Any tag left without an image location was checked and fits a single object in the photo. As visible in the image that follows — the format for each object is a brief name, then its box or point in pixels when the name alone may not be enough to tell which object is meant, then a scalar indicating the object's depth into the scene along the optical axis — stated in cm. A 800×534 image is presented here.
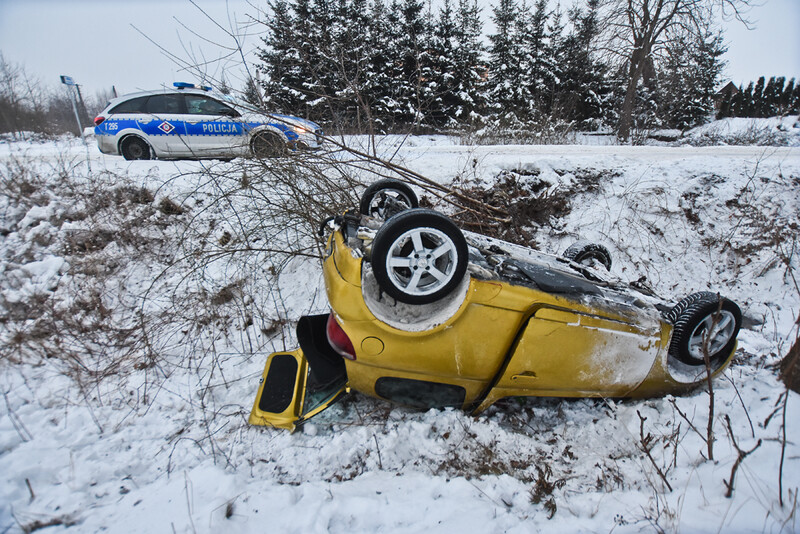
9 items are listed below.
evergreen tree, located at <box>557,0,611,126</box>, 1938
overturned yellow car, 208
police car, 738
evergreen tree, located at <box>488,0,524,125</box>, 2145
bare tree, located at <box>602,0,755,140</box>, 1541
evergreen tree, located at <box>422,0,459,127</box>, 1656
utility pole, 892
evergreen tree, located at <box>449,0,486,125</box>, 1738
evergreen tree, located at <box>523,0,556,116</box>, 2194
